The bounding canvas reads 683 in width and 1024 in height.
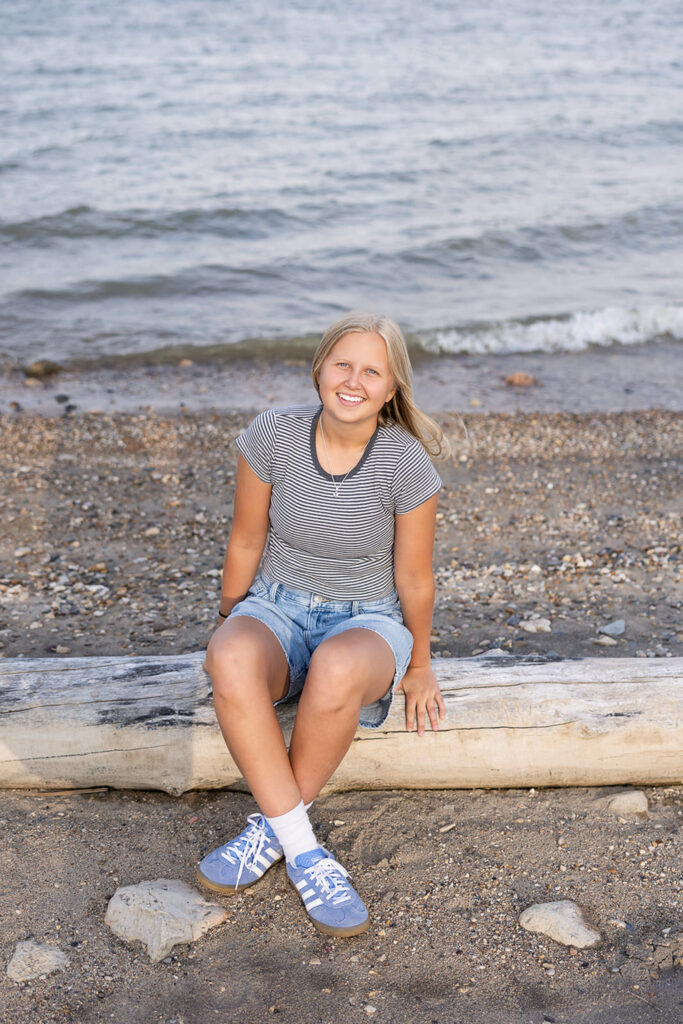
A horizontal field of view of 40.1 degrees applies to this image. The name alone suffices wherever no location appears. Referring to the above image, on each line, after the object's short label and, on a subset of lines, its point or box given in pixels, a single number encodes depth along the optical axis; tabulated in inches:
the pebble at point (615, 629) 188.5
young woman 118.5
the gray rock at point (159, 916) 113.3
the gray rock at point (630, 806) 136.7
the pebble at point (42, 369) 373.7
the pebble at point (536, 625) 190.9
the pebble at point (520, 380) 382.0
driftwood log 136.6
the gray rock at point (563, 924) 113.5
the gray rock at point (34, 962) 107.7
